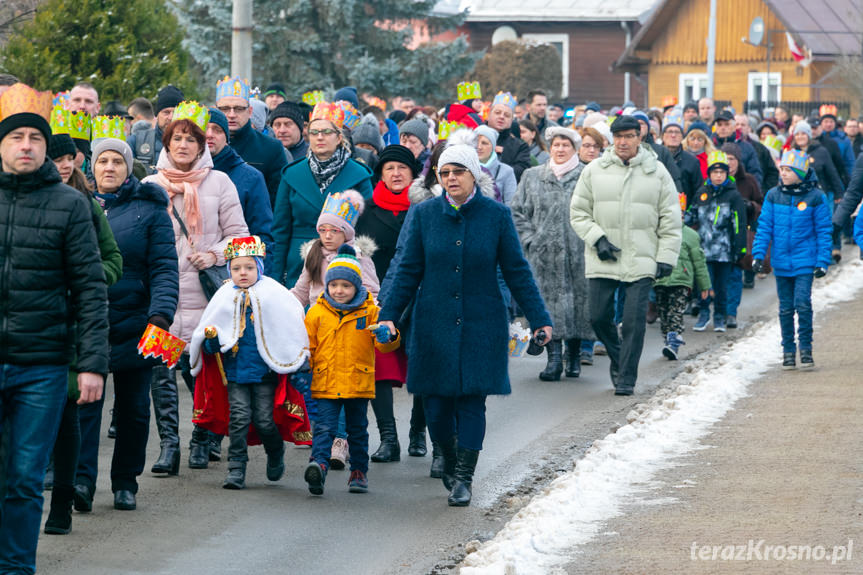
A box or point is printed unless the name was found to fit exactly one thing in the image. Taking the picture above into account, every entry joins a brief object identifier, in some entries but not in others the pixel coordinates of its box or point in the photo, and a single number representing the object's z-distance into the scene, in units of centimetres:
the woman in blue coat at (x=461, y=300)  1697
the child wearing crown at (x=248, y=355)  1734
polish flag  10344
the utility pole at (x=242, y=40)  3316
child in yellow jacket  1750
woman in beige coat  1861
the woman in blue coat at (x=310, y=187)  2086
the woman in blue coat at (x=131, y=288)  1641
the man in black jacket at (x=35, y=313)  1283
